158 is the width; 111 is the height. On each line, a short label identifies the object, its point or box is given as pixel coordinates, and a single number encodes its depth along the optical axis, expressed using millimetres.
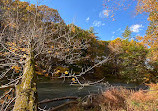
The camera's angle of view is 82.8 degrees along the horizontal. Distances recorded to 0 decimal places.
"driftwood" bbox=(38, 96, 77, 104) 4123
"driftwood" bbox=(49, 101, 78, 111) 4066
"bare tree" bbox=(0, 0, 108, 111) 1257
